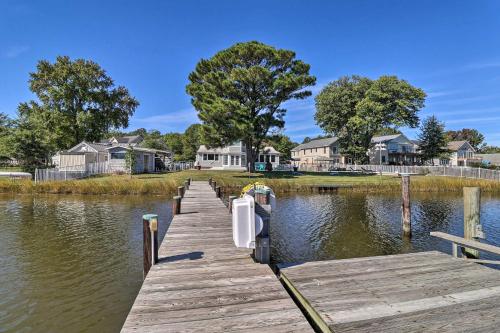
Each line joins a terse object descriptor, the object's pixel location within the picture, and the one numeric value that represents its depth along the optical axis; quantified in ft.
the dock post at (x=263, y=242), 17.30
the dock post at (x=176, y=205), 34.53
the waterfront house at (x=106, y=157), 106.83
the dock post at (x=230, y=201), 32.46
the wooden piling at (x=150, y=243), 17.53
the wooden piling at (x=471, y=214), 22.79
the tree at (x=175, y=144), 217.13
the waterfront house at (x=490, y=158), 210.61
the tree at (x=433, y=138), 149.48
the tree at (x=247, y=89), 92.89
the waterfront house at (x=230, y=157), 147.64
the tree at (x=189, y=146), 200.23
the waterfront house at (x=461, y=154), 205.46
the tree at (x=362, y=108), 155.02
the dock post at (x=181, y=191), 45.76
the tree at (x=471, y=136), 273.33
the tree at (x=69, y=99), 122.11
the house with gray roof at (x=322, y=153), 193.47
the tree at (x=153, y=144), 184.58
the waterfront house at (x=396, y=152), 185.26
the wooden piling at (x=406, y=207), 38.52
